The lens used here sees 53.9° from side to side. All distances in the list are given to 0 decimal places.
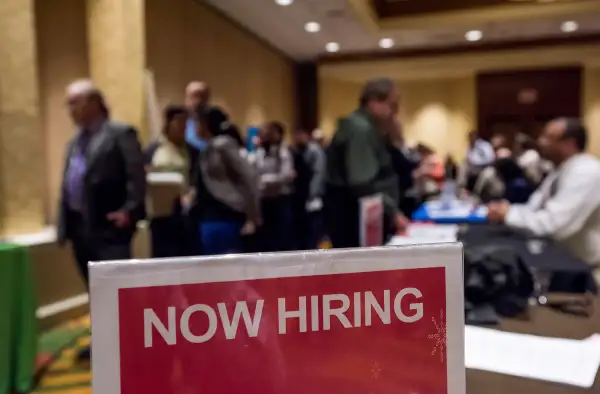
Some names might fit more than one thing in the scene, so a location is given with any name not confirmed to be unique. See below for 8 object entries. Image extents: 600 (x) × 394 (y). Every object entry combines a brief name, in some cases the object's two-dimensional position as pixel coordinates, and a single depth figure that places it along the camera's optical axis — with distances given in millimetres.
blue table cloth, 3061
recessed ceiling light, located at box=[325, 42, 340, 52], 8830
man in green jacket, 2568
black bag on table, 1247
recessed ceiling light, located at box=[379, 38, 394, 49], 8528
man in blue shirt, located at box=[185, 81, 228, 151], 3158
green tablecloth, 2248
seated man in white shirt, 2246
